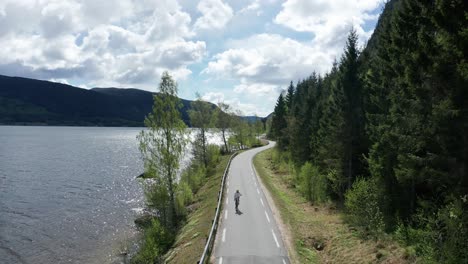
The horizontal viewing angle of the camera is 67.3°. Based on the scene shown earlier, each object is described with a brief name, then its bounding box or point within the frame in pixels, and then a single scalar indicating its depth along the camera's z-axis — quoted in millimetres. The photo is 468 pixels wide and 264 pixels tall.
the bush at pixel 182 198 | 33562
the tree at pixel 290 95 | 87362
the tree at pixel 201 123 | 62172
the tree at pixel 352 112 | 28703
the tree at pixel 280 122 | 64312
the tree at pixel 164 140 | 28750
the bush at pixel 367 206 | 20031
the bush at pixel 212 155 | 64062
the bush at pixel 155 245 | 23734
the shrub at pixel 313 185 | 33188
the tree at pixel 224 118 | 83188
